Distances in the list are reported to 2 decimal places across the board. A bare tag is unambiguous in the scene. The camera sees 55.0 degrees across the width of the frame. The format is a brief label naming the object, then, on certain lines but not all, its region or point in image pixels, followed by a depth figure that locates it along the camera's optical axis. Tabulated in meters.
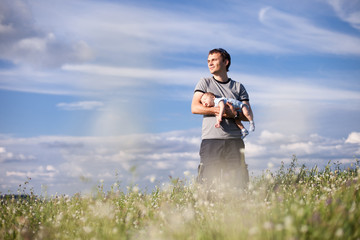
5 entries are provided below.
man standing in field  6.50
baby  6.32
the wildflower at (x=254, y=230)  3.03
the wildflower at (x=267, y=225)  3.03
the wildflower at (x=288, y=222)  2.86
